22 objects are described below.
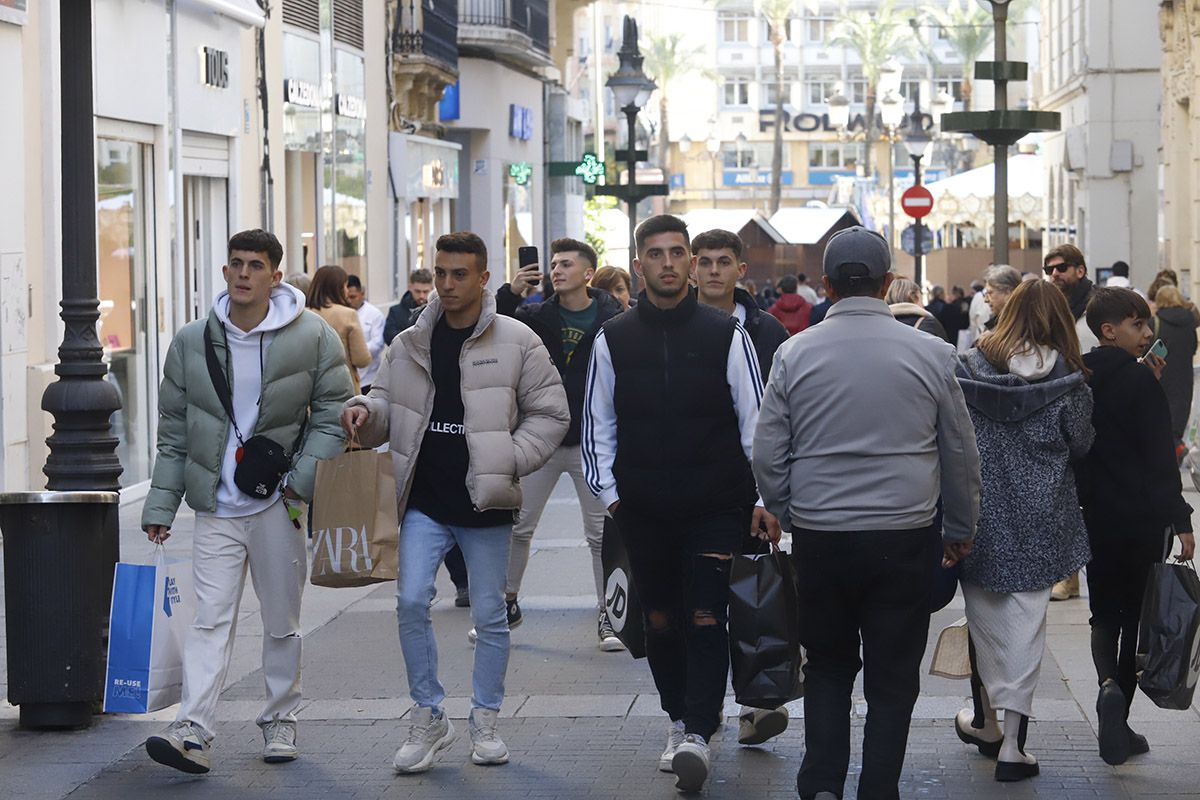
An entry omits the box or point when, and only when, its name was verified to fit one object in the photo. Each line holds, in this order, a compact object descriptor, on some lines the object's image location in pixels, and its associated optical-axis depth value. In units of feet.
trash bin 24.08
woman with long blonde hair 21.43
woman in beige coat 42.14
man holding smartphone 31.04
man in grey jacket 18.58
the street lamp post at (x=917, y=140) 113.29
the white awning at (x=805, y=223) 145.48
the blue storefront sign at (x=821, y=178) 364.17
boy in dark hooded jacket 21.99
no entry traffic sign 108.78
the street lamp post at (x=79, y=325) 24.82
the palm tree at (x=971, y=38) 264.19
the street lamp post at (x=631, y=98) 88.63
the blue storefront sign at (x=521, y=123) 122.72
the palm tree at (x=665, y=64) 305.32
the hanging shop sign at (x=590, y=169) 106.73
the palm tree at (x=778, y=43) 289.53
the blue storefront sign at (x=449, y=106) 112.88
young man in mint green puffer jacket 22.35
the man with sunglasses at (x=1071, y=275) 40.04
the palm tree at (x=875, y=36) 290.56
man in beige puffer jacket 22.30
